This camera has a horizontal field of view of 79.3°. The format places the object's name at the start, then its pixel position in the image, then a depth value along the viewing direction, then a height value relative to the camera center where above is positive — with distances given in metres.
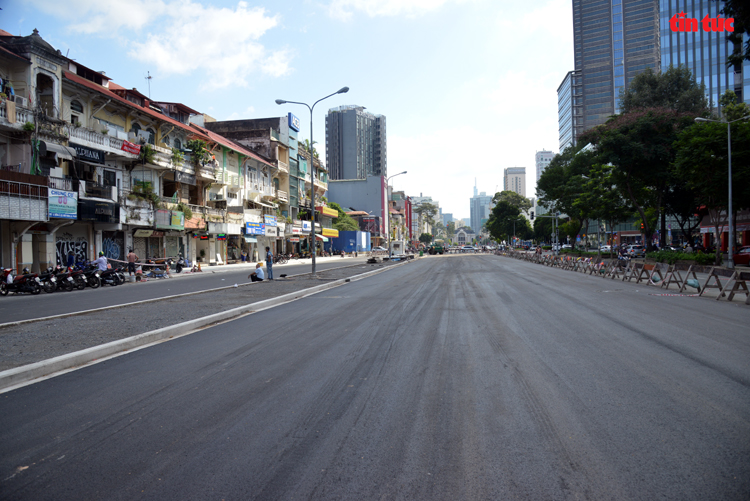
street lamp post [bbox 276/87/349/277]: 25.67 +8.52
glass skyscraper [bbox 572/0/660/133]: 112.19 +49.33
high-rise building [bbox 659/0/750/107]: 73.50 +32.58
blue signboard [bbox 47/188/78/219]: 22.66 +2.24
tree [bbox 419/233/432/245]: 178.75 +1.29
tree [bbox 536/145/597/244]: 45.38 +6.25
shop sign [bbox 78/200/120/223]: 25.28 +2.08
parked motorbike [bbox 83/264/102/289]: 20.53 -1.33
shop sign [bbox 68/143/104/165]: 25.40 +5.41
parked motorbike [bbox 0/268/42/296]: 18.17 -1.43
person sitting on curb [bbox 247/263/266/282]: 21.59 -1.49
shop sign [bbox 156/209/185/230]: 32.41 +1.95
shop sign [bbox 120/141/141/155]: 29.01 +6.43
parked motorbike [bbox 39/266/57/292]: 18.91 -1.38
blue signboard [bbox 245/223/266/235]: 45.09 +1.60
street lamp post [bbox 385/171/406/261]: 104.55 +7.17
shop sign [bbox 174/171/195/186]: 35.57 +5.42
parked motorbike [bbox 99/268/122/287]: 21.44 -1.45
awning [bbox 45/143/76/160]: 23.70 +5.19
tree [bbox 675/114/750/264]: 24.42 +4.16
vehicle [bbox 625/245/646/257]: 47.19 -1.43
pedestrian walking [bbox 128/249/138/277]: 24.36 -0.90
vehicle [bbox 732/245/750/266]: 27.84 -1.38
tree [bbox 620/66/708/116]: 37.19 +12.54
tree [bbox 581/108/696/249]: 29.72 +6.29
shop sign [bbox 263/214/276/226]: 49.69 +2.71
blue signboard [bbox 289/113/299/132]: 58.19 +15.85
